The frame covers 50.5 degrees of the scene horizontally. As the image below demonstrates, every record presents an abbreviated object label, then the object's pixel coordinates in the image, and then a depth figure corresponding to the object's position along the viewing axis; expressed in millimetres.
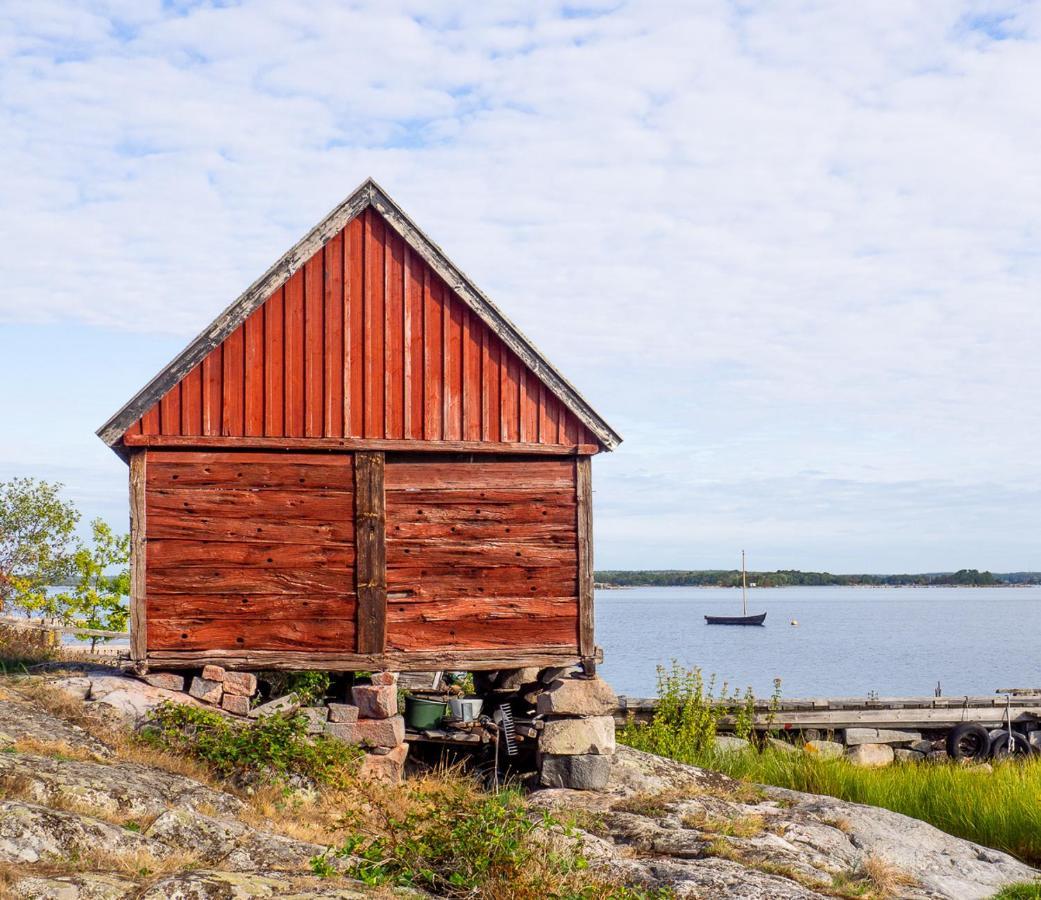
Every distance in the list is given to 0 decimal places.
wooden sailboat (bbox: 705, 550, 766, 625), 113962
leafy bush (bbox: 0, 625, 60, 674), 16520
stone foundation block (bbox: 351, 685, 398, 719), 14469
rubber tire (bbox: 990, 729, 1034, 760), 22891
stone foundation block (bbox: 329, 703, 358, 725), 14484
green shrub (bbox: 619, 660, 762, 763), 18156
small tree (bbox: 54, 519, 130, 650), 23344
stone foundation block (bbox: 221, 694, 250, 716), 14203
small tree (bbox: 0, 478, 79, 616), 28000
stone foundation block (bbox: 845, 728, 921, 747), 22906
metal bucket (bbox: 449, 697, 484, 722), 16984
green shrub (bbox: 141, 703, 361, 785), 12828
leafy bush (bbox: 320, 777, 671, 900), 7742
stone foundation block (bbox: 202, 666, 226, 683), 14125
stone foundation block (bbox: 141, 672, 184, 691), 14055
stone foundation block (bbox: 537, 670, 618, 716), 14953
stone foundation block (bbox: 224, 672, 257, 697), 14297
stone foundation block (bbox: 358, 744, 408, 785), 14203
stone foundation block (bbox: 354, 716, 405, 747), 14516
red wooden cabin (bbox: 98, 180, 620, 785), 14289
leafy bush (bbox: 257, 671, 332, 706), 14930
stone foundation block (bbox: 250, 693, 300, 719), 14275
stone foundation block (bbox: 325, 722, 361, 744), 14398
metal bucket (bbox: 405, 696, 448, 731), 17172
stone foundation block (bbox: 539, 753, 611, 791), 14805
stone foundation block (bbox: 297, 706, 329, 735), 14205
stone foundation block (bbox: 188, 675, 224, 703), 14078
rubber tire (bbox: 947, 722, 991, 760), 23141
